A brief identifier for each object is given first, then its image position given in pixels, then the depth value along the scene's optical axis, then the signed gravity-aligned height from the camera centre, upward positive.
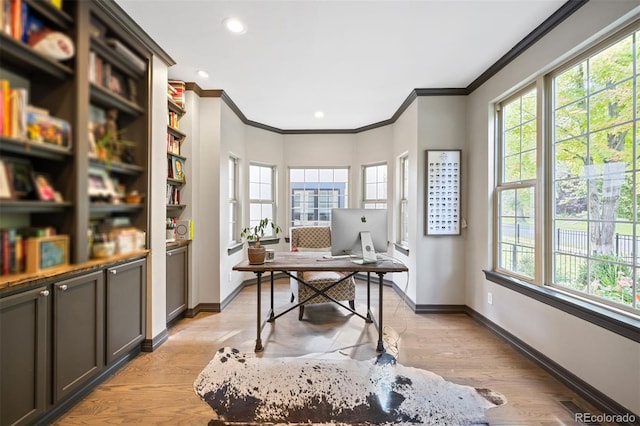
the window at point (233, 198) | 4.08 +0.22
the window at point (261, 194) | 4.59 +0.33
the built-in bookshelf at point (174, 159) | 2.91 +0.58
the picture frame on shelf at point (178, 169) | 2.98 +0.48
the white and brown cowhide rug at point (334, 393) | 1.68 -1.18
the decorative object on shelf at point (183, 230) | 3.16 -0.18
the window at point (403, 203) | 4.12 +0.16
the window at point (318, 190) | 5.05 +0.42
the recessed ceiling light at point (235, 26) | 2.10 +1.42
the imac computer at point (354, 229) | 2.60 -0.14
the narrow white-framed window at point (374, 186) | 4.66 +0.47
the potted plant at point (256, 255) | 2.51 -0.37
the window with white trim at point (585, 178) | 1.70 +0.26
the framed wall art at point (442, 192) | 3.28 +0.26
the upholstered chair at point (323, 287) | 3.14 -0.84
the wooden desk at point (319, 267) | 2.41 -0.45
